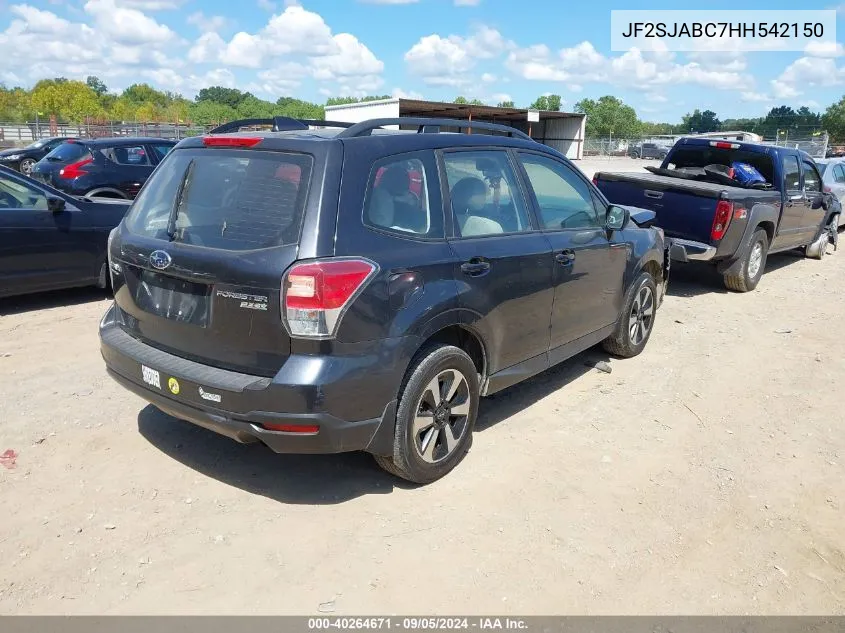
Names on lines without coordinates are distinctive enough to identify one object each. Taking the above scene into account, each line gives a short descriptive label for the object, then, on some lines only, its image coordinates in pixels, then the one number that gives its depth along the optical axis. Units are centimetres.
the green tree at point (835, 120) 7788
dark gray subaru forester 314
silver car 1335
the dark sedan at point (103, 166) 1176
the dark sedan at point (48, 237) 676
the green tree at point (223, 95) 13086
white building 3728
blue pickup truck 808
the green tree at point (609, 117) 10518
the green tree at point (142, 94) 12214
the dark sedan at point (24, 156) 2005
